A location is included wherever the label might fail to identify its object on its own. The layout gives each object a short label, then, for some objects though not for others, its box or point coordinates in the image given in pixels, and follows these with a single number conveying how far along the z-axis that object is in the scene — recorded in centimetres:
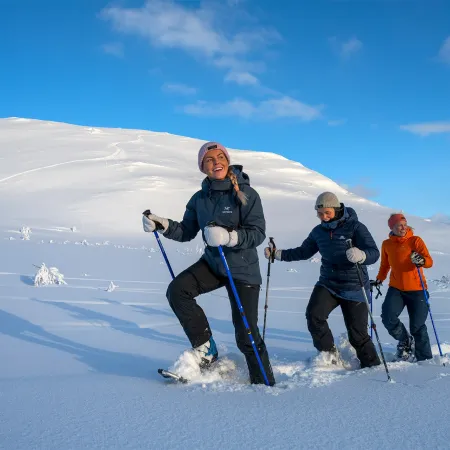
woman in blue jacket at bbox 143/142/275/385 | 335
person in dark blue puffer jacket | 415
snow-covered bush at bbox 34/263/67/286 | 777
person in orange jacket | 478
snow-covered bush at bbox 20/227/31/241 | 1472
